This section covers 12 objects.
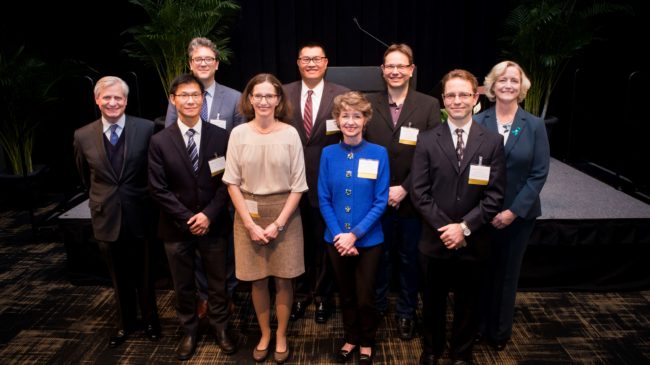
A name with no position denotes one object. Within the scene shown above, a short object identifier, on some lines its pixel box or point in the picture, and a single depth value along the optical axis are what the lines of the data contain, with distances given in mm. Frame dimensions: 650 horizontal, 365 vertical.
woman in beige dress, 2564
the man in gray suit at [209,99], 3113
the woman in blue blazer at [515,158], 2578
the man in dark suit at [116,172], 2699
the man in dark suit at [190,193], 2631
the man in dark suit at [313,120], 2946
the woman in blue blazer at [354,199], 2527
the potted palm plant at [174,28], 4973
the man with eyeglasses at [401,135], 2807
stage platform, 3518
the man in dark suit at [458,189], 2434
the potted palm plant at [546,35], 5039
